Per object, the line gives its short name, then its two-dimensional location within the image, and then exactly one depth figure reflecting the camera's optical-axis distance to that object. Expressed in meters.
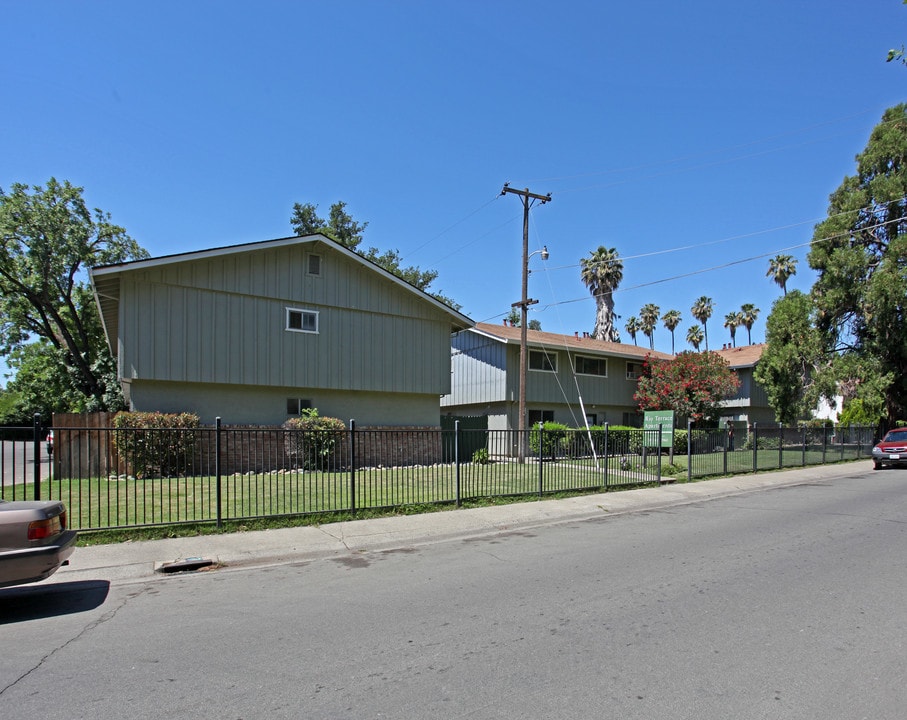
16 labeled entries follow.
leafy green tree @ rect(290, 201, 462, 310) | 48.41
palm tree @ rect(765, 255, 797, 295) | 60.84
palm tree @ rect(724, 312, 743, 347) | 70.57
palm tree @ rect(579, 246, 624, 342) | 51.19
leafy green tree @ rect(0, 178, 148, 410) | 28.12
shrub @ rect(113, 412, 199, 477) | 14.92
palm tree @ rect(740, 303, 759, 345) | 69.12
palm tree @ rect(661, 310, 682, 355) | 71.38
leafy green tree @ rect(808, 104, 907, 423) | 27.11
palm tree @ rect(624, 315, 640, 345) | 76.89
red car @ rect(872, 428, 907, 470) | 21.23
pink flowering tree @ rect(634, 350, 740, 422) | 27.81
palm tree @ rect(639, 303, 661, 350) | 72.38
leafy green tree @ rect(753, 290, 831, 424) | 28.58
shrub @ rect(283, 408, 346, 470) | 17.58
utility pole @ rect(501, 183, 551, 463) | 21.31
